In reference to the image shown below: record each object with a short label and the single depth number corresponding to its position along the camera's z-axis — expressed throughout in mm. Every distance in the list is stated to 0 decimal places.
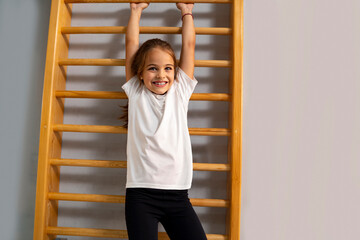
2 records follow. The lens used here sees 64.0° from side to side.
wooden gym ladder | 1056
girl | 952
